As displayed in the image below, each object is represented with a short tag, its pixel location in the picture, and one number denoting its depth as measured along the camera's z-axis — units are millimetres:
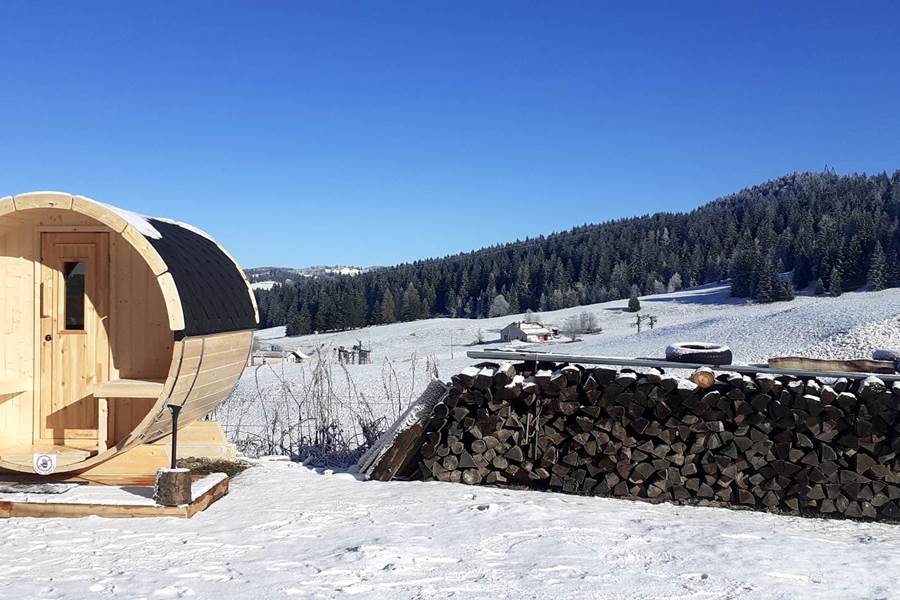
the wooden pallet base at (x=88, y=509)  5973
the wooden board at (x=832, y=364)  7422
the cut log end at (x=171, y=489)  6000
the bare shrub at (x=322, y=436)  8703
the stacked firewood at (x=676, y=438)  6594
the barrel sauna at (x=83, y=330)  7160
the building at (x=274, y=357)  35438
